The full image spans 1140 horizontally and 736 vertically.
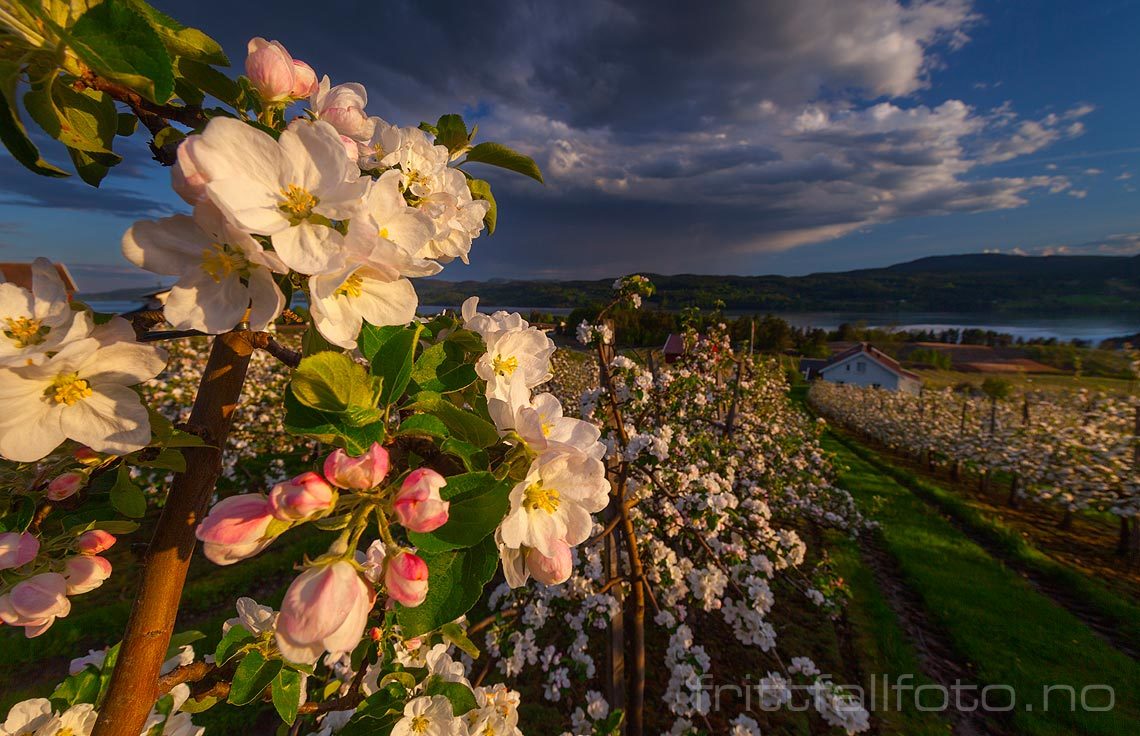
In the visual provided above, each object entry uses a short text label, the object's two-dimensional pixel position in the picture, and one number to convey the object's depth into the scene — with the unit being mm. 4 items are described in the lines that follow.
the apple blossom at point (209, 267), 154
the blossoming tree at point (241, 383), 155
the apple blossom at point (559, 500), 189
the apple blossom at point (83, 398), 160
